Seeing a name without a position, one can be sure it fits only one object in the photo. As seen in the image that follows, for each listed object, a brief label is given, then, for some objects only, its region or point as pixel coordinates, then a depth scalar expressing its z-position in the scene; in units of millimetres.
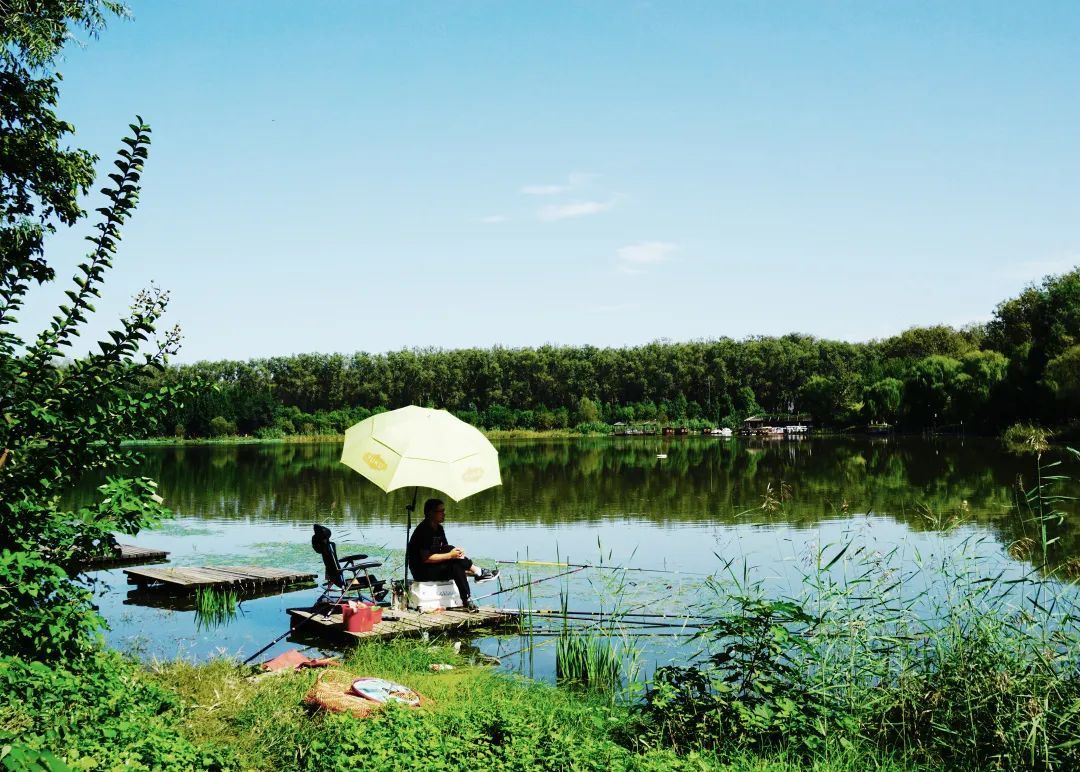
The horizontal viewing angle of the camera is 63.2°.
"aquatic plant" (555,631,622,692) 7332
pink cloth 7117
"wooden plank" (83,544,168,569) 14535
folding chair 8571
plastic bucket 8375
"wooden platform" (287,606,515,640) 8445
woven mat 5445
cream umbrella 8766
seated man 9375
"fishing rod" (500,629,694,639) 8188
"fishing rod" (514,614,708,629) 8525
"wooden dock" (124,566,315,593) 11719
